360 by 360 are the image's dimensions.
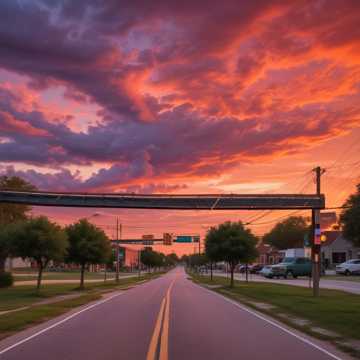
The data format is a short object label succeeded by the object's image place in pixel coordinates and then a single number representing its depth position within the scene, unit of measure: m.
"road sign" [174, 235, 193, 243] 121.75
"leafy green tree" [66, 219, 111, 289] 49.03
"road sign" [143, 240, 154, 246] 147.80
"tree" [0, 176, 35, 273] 75.31
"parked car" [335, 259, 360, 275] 69.68
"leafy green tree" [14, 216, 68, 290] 38.62
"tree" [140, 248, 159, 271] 164.59
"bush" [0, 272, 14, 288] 48.06
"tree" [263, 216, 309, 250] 164.88
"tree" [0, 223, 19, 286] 39.88
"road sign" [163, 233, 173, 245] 108.62
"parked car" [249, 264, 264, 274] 99.62
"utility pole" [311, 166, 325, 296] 32.38
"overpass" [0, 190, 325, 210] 42.59
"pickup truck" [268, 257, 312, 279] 68.75
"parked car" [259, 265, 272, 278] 71.55
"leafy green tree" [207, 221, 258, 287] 51.34
